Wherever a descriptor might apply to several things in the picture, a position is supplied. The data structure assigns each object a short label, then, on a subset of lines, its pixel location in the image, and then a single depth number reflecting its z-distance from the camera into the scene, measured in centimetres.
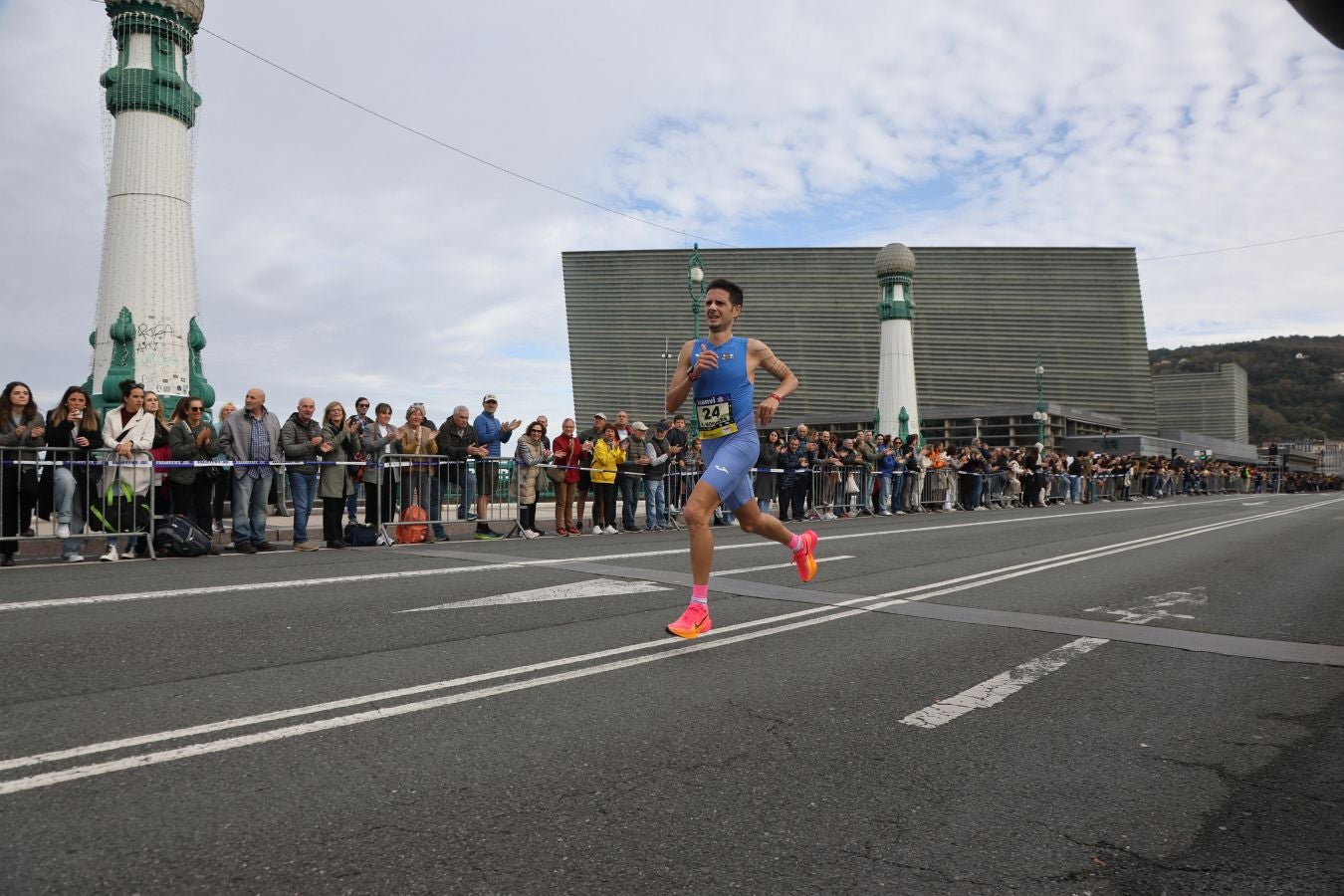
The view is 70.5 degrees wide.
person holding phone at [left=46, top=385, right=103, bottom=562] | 1015
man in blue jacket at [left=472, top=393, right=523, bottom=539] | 1434
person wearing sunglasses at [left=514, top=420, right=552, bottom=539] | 1448
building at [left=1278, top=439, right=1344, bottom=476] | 17238
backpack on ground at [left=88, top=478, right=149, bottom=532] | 1038
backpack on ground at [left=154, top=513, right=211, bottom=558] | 1045
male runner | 601
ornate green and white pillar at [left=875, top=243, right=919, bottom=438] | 5331
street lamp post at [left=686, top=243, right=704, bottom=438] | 2442
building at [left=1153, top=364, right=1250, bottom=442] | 14512
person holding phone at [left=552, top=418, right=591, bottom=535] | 1516
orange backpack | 1301
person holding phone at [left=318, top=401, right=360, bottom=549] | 1219
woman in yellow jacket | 1593
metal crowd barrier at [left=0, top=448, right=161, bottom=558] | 1000
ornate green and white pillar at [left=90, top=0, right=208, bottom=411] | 2528
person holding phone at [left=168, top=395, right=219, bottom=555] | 1117
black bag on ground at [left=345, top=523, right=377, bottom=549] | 1245
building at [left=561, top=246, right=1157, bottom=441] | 10525
